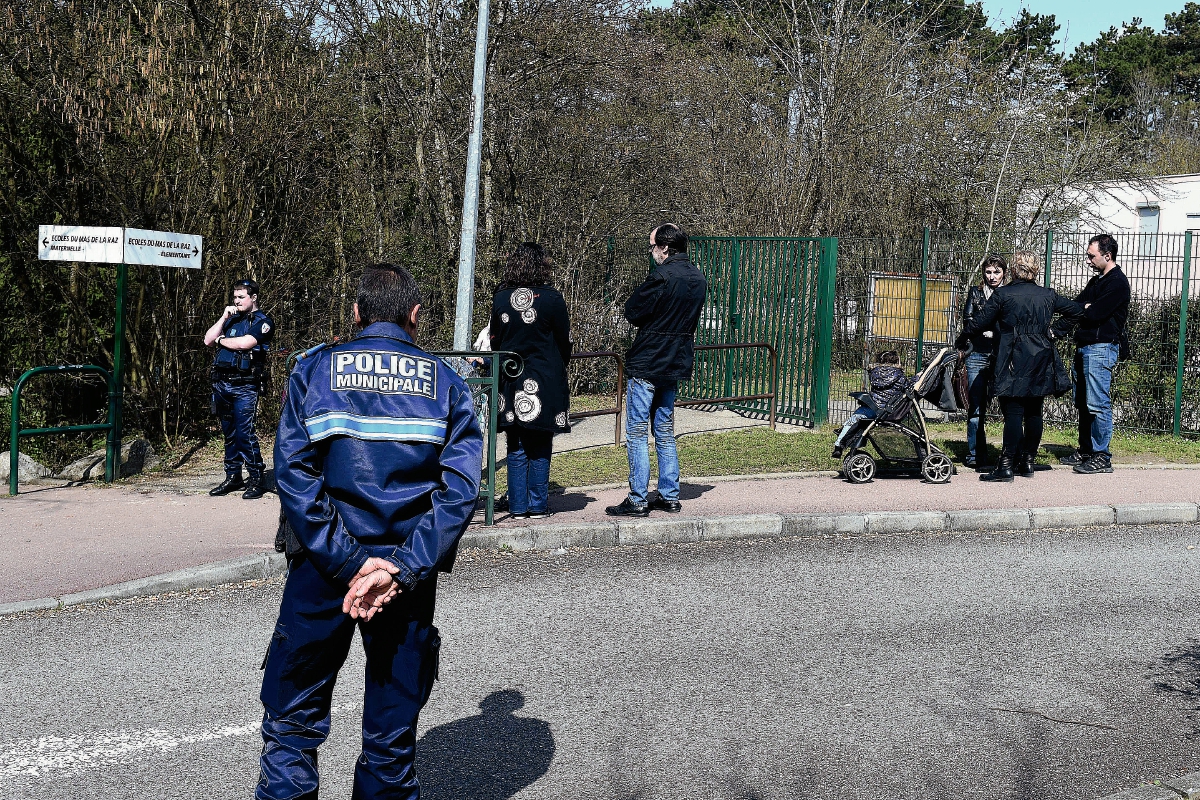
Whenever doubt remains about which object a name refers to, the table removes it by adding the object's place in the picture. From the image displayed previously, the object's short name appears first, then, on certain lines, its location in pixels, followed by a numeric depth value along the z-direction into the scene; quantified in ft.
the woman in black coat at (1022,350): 33.58
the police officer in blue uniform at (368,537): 11.21
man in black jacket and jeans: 27.25
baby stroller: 33.81
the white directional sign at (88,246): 31.91
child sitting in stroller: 33.88
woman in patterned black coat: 26.81
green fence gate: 44.96
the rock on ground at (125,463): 33.14
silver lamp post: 34.73
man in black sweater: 34.73
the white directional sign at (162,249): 32.50
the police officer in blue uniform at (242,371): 30.17
